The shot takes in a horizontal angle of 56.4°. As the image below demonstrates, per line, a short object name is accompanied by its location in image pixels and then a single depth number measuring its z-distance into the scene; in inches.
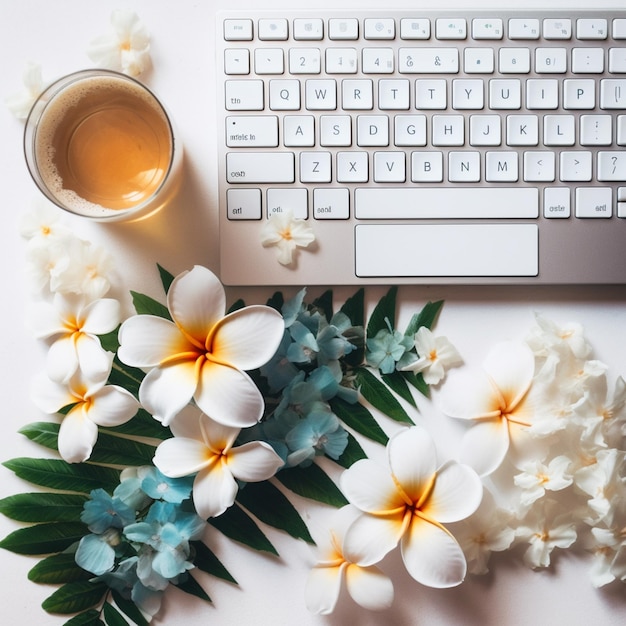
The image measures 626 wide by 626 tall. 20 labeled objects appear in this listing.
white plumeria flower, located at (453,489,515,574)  20.7
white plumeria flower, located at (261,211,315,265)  20.1
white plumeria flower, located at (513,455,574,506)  20.2
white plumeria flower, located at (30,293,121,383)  20.1
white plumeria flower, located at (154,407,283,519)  19.2
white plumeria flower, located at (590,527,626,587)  20.5
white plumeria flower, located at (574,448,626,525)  20.0
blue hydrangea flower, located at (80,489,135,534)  20.9
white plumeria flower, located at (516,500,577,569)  20.9
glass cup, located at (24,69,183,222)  19.2
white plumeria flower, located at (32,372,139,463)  20.0
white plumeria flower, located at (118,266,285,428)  18.3
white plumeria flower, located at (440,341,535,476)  20.5
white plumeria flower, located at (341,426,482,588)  19.3
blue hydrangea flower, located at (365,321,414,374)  21.2
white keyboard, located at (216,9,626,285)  20.2
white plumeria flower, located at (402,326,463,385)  21.2
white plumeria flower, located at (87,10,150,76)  20.9
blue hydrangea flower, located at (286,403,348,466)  20.2
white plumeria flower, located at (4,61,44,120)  21.1
